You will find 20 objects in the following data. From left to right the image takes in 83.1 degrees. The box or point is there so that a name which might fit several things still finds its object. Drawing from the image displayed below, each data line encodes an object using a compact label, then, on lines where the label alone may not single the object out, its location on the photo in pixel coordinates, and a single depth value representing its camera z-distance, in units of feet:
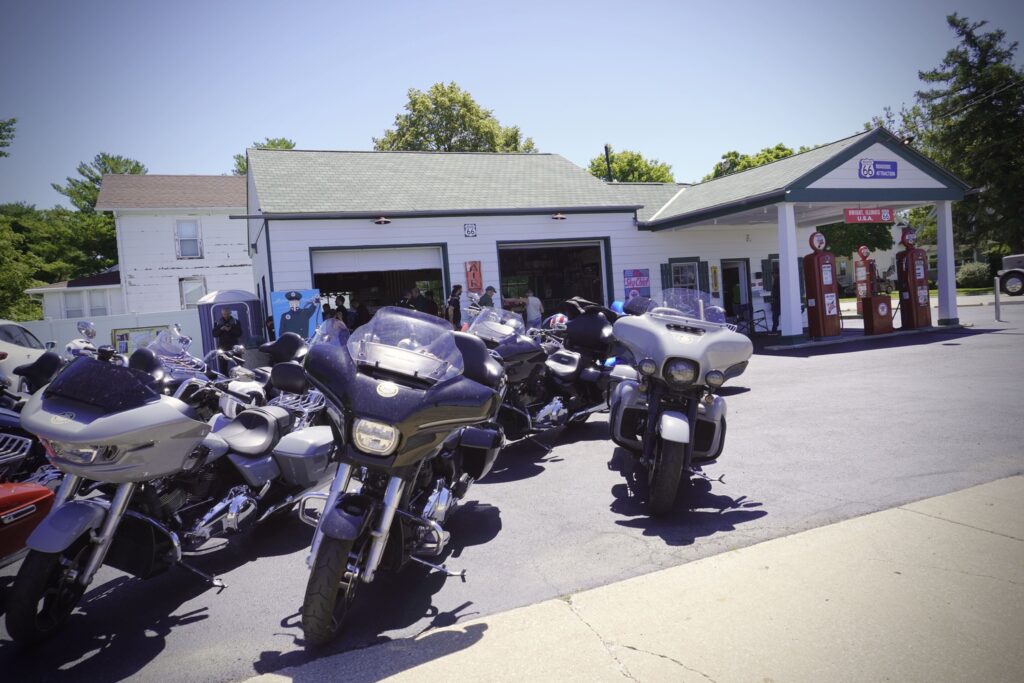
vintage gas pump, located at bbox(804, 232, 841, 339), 47.80
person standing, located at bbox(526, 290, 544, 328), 50.60
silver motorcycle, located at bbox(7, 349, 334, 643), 9.53
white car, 32.50
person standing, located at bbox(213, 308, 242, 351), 39.58
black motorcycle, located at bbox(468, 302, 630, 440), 19.42
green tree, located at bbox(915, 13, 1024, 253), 102.94
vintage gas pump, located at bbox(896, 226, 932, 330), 50.39
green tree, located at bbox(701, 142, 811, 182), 143.02
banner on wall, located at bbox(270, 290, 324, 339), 43.91
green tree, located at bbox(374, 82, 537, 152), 115.55
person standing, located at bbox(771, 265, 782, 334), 62.75
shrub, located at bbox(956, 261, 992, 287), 114.50
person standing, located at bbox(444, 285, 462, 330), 44.98
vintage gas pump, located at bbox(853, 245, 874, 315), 50.24
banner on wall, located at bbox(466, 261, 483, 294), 51.34
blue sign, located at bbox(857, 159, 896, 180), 50.29
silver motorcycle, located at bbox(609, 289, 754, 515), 13.26
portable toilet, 49.37
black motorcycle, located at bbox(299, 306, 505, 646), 8.65
